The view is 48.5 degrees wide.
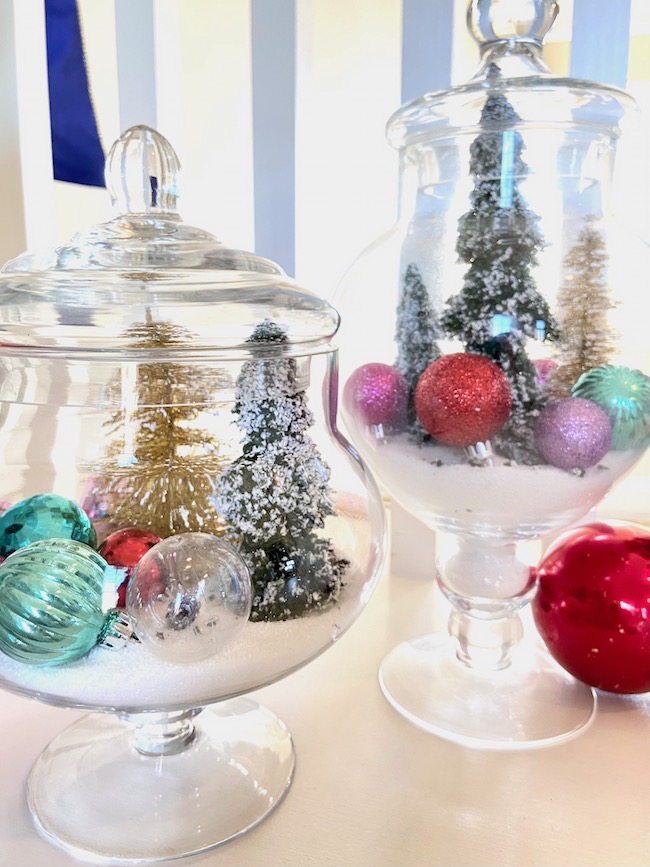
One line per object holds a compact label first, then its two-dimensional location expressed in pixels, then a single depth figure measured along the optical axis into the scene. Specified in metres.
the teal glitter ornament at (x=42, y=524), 0.34
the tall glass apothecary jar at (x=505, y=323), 0.39
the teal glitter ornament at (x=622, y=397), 0.40
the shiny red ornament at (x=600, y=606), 0.45
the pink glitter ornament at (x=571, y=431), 0.39
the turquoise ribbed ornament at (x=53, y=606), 0.28
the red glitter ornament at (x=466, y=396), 0.39
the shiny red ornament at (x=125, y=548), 0.30
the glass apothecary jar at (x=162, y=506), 0.29
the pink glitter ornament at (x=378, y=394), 0.43
